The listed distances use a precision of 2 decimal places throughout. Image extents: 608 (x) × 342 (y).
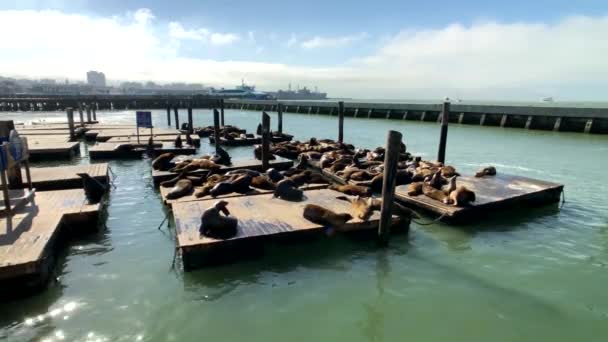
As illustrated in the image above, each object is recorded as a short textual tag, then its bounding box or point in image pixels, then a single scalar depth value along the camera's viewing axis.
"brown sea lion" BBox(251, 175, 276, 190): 8.12
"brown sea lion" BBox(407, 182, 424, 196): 8.18
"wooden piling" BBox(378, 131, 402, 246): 5.60
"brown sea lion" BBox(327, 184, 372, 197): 7.95
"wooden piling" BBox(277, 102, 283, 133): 23.39
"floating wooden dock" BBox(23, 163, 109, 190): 8.37
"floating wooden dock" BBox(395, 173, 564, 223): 7.23
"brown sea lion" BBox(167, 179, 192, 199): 7.58
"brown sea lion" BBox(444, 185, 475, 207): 7.28
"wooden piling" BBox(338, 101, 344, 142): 18.82
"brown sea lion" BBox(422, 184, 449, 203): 7.69
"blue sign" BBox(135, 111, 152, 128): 15.02
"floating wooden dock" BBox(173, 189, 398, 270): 5.19
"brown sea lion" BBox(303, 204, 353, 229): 5.94
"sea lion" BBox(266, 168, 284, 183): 8.70
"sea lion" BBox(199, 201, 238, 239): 5.38
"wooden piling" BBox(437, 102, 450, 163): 12.19
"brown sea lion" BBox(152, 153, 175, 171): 10.52
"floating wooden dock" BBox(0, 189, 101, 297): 4.31
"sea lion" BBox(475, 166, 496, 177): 9.75
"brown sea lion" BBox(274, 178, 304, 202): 7.25
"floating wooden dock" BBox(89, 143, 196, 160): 14.12
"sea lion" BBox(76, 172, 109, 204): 7.01
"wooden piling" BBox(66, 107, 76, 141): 19.30
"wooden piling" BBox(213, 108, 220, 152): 15.18
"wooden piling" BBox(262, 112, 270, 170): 10.63
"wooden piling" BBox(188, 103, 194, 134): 23.20
